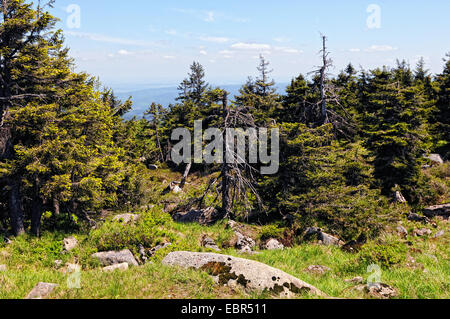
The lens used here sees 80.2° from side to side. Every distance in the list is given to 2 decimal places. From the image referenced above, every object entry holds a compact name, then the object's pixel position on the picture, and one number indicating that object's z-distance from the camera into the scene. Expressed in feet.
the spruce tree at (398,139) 63.16
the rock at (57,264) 37.23
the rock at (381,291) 19.60
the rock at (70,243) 41.02
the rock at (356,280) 23.72
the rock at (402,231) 46.48
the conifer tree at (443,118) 91.67
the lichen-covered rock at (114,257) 34.71
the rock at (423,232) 47.27
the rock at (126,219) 49.85
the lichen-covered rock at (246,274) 19.22
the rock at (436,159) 83.61
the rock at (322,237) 42.98
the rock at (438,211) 54.85
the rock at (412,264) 28.60
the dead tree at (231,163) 48.57
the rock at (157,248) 38.16
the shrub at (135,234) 38.93
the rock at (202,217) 54.75
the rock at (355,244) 38.05
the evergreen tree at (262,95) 95.04
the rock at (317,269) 29.99
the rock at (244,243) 41.68
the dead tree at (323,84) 73.85
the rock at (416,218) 54.34
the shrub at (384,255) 28.58
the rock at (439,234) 45.93
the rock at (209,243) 41.49
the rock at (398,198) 62.17
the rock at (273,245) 42.30
